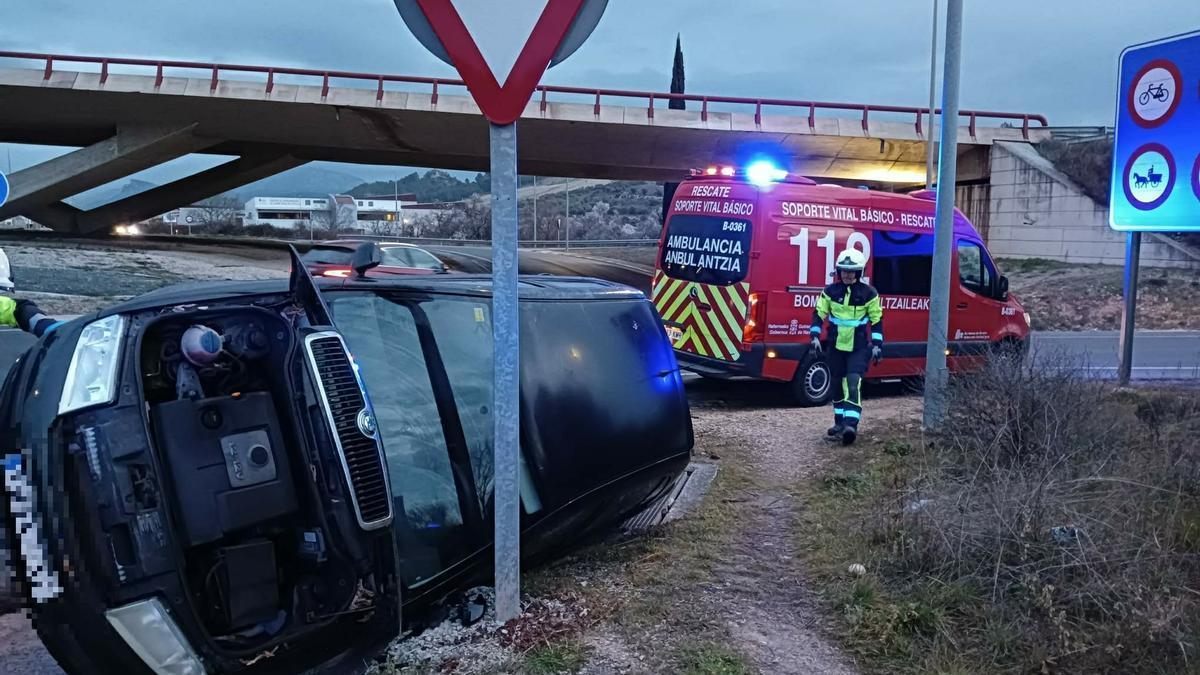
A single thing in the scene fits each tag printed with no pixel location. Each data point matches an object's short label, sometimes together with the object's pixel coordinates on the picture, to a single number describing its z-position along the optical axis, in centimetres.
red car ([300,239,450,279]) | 1153
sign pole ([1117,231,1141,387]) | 919
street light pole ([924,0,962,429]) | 683
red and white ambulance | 886
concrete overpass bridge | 2497
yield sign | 282
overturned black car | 228
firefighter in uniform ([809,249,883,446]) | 729
